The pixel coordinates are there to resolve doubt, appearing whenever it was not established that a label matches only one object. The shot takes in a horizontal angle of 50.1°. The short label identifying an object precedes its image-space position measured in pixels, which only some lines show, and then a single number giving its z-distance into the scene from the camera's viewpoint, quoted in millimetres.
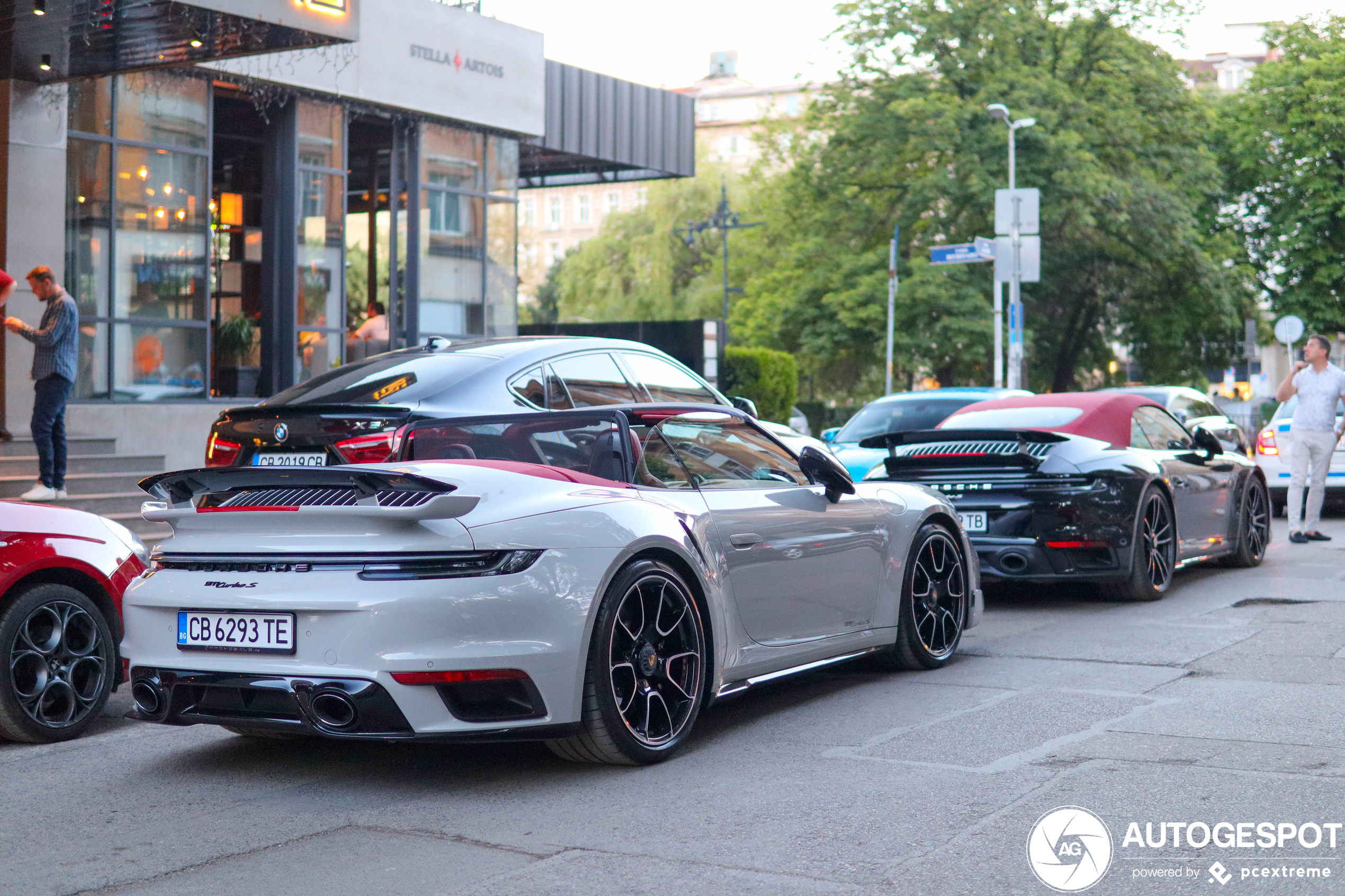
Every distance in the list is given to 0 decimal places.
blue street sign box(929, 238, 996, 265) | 25516
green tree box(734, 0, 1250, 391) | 36000
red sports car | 5566
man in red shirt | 11680
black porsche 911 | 8977
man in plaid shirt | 11047
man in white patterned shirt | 13195
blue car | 12850
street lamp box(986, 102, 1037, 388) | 25750
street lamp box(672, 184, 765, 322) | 46469
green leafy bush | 29812
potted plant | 17172
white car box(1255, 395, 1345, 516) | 16016
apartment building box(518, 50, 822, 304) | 114125
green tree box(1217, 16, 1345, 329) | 45500
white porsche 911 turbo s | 4477
